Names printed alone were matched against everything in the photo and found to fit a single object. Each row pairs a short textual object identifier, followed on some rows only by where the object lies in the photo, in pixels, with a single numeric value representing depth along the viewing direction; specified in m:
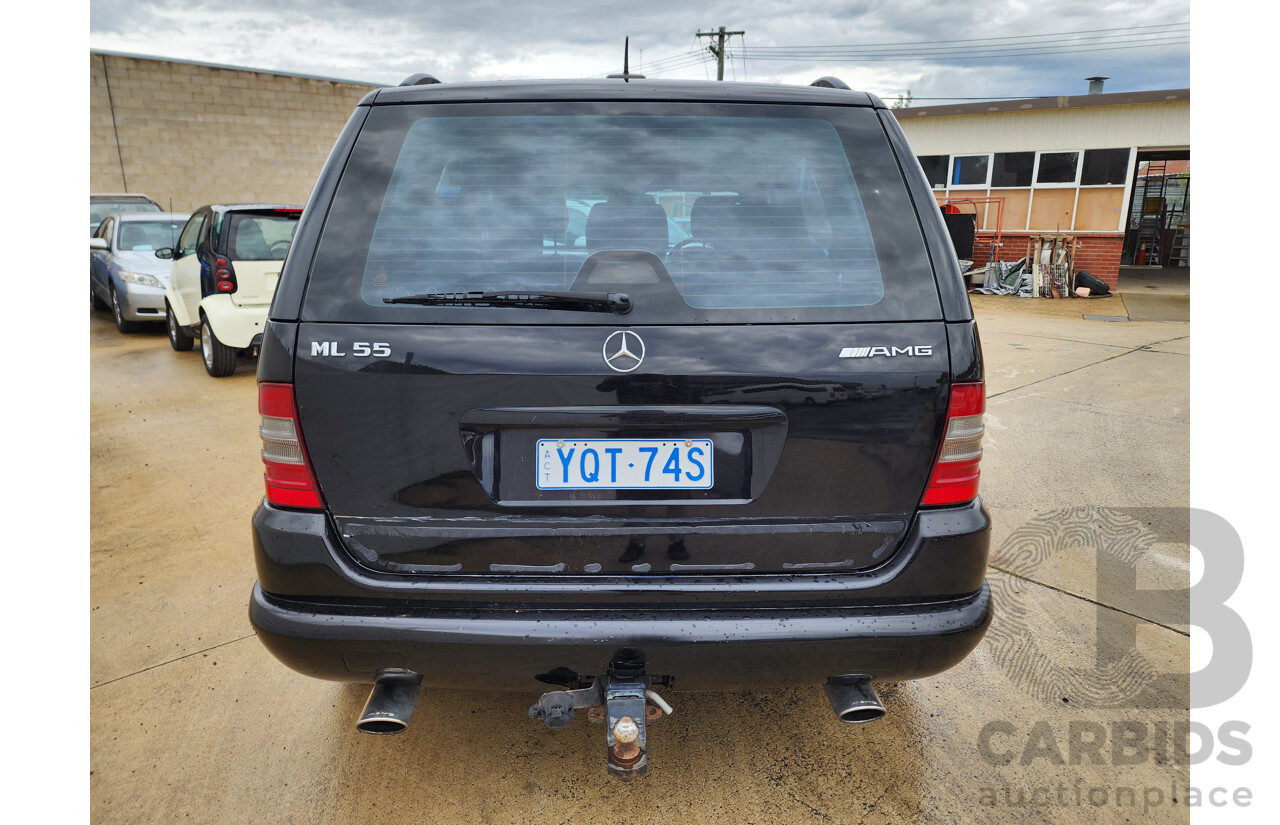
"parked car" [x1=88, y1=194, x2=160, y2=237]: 14.29
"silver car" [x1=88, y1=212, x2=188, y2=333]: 9.77
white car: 7.29
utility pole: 33.09
